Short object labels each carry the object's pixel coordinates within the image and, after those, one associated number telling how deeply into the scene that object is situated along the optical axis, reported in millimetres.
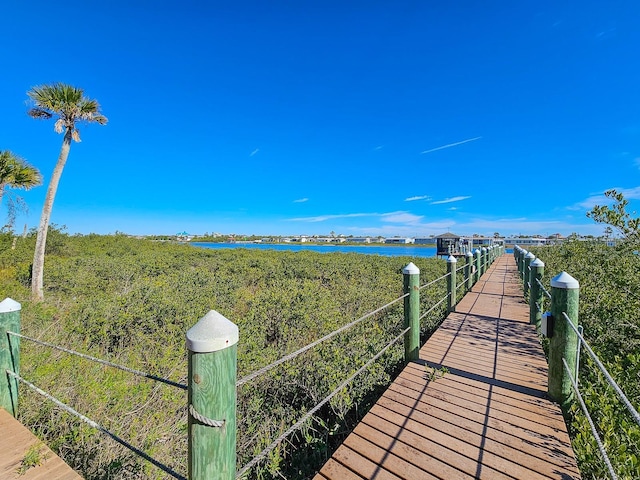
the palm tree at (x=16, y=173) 11930
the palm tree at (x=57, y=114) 10023
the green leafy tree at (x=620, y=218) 4105
